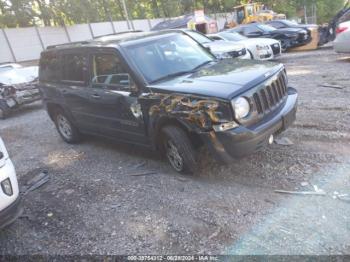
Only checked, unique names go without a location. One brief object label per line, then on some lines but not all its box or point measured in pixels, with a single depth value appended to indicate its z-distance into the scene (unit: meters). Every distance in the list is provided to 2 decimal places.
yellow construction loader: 24.60
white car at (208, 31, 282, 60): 11.06
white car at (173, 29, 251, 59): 9.91
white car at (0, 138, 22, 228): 3.26
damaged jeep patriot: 3.76
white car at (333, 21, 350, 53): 9.84
